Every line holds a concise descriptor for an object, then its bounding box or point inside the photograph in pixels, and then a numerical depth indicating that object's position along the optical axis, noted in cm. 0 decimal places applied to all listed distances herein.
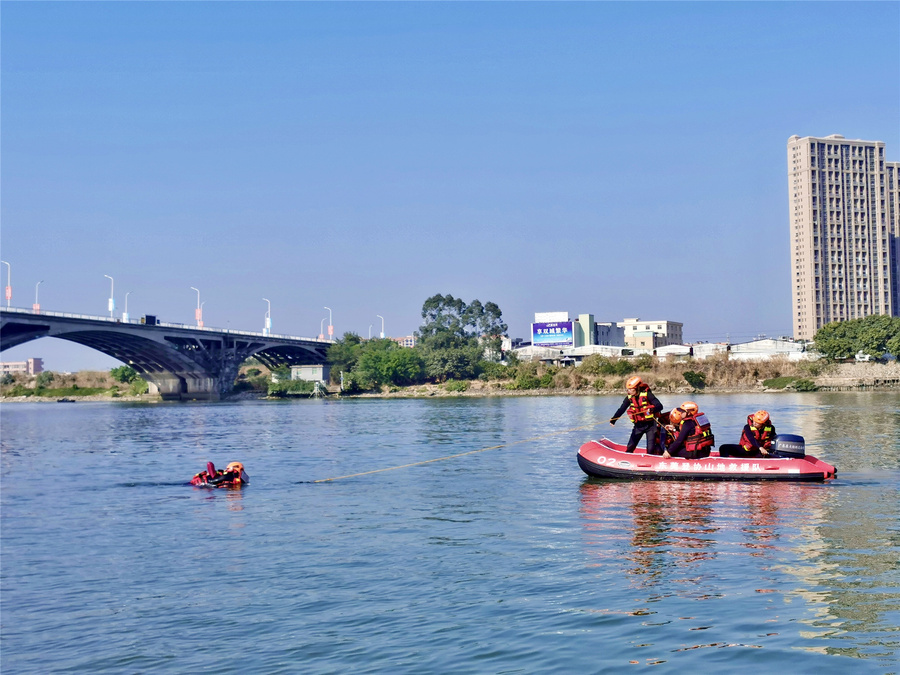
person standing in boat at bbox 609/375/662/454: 2548
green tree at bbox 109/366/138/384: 17650
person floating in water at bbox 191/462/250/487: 2827
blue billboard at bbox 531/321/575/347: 16288
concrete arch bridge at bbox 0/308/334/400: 10369
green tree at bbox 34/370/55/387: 18125
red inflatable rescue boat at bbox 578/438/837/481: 2408
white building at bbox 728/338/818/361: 13058
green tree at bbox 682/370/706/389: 11312
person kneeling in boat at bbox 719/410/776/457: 2514
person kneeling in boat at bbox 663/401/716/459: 2531
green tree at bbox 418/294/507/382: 14088
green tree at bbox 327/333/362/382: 15112
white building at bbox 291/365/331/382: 14688
